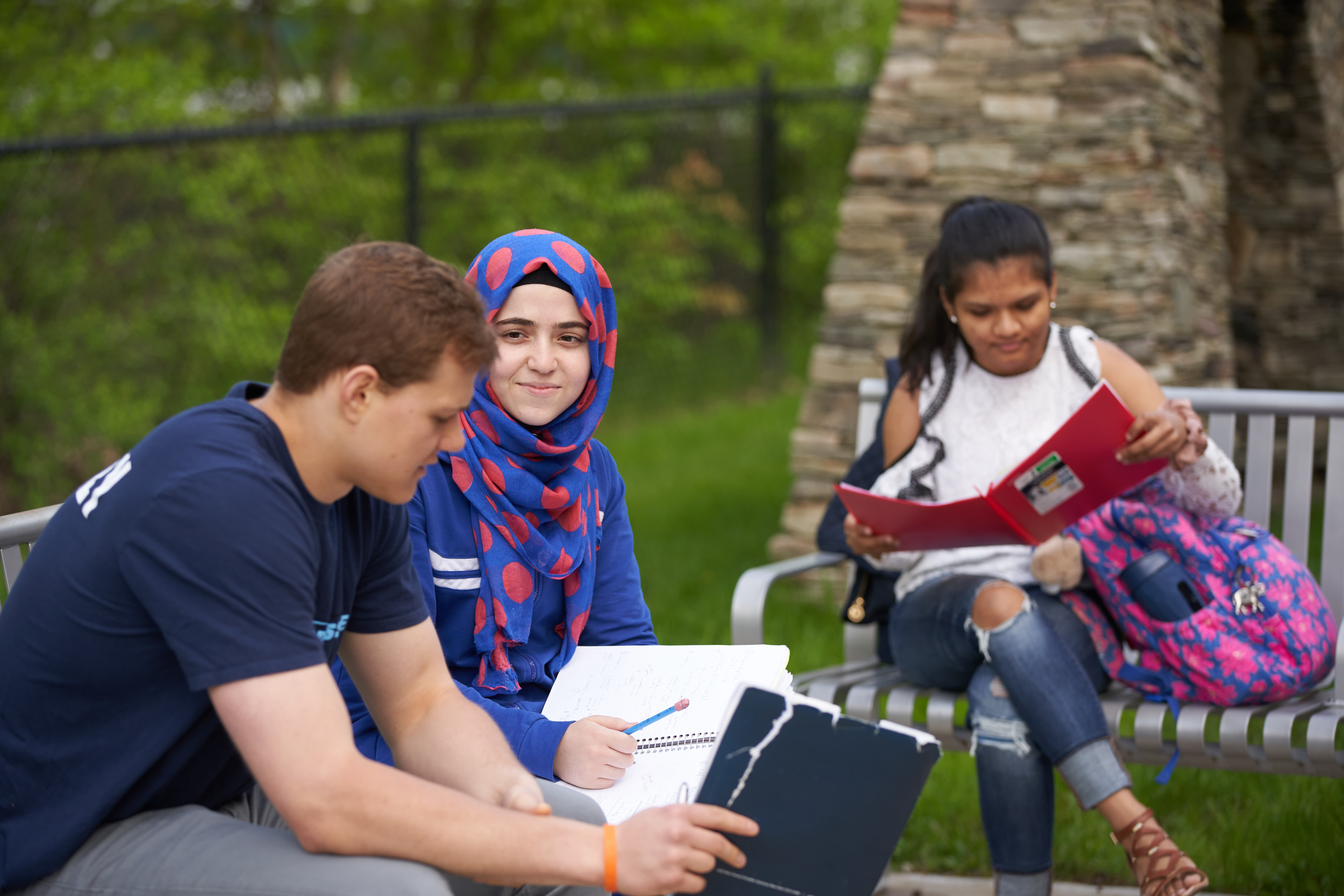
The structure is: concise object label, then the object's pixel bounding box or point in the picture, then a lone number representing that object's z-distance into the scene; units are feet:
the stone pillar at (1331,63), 18.74
